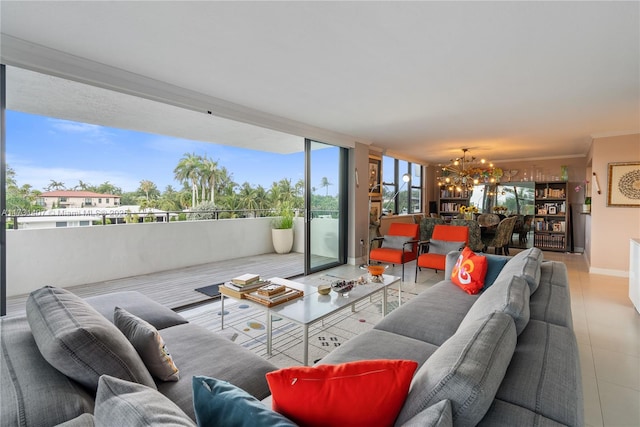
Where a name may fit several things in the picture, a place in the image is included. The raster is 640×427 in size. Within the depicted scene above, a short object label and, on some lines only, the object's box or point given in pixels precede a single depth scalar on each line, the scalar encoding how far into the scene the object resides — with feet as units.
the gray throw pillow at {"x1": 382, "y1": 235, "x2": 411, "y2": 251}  16.84
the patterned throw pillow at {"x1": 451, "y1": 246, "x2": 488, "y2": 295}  9.05
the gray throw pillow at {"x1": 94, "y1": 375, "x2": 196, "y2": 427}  2.42
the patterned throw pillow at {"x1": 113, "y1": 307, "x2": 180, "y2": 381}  4.51
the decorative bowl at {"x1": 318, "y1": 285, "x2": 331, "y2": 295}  9.31
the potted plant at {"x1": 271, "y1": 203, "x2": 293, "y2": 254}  23.80
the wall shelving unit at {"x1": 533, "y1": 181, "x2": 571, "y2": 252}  24.89
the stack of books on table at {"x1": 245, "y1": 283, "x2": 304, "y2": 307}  8.27
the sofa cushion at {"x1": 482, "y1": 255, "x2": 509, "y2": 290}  9.32
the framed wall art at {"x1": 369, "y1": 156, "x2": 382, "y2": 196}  21.09
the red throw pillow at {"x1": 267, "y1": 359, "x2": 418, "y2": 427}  2.80
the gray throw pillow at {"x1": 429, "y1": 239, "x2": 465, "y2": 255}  15.25
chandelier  22.24
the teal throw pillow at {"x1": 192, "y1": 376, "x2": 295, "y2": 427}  2.43
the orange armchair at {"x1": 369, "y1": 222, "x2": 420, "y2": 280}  15.97
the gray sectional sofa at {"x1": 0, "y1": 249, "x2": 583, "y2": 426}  2.99
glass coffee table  7.59
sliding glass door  16.79
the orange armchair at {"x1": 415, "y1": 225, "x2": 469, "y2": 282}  14.78
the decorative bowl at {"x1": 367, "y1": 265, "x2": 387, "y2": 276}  10.88
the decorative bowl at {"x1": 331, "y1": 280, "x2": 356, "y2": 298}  9.46
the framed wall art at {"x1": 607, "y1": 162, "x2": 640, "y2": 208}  16.05
